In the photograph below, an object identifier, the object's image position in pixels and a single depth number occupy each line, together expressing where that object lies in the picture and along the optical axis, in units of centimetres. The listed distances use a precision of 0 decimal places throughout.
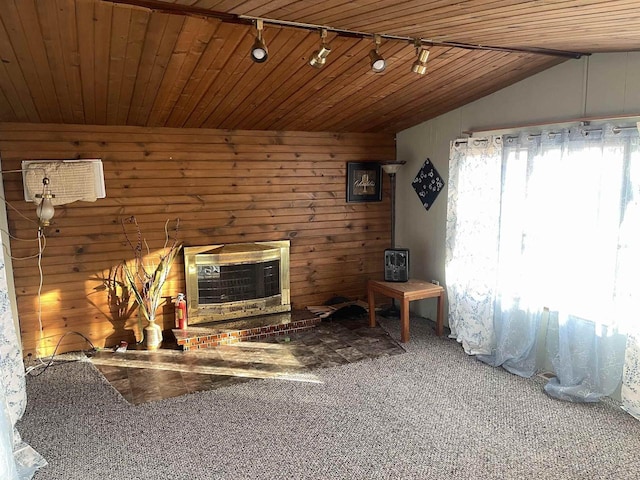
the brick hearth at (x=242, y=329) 452
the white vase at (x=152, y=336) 449
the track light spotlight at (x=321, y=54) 276
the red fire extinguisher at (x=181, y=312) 464
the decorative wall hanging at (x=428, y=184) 504
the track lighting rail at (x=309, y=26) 231
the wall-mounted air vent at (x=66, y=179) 395
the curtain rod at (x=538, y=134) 319
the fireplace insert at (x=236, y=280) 479
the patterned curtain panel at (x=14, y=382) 261
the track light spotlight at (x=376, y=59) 289
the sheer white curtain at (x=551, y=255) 328
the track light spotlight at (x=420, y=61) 301
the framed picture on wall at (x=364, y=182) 548
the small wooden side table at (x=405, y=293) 455
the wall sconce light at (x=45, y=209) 359
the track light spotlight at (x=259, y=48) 257
